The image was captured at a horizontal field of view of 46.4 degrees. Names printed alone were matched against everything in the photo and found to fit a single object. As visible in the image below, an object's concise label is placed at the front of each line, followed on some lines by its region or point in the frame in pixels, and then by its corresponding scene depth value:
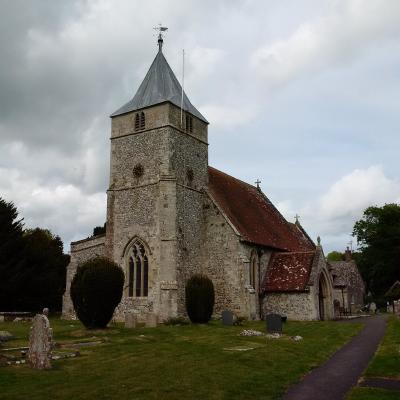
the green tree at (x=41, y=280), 36.22
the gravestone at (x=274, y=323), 19.25
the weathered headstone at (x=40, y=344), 11.23
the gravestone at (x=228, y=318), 23.01
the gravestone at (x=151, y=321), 21.84
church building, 25.16
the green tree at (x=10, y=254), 33.59
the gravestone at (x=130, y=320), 21.36
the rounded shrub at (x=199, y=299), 23.20
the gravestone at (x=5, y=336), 16.37
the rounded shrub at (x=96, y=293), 19.66
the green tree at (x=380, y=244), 54.47
